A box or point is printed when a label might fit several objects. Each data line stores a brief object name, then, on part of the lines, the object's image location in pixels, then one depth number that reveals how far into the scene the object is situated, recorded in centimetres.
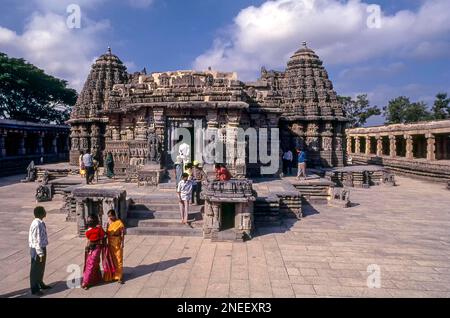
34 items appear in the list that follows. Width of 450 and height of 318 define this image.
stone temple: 1387
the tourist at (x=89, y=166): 1336
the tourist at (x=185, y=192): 859
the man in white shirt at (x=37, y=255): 521
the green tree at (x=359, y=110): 4859
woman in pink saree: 544
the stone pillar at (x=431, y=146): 2342
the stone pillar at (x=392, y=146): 2897
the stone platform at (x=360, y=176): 1850
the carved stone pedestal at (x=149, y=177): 1271
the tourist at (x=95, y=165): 1413
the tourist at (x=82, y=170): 1464
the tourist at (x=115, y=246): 564
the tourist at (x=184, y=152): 1214
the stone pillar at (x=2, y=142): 2452
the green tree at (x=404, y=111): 4280
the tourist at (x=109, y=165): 1496
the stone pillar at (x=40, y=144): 3042
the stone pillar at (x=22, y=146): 2799
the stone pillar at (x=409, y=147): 2633
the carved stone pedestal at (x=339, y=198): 1235
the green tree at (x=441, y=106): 3919
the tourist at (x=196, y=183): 1001
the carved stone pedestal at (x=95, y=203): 847
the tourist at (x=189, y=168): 985
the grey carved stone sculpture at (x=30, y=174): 1990
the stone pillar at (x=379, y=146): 3170
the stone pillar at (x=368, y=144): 3510
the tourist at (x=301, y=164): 1471
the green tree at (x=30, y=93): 3344
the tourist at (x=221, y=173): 920
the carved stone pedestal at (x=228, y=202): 819
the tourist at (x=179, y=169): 1162
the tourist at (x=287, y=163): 1731
